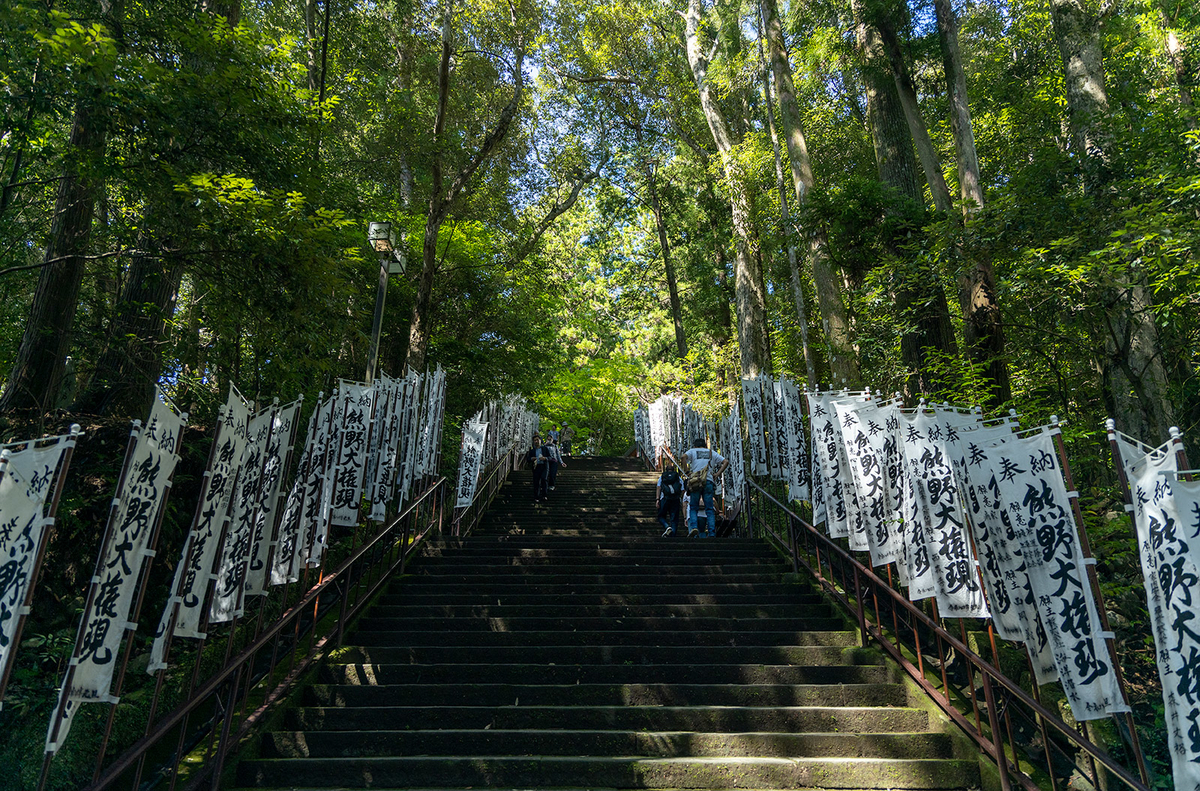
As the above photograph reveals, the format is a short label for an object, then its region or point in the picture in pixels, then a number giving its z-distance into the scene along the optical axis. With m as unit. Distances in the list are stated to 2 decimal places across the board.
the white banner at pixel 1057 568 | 3.69
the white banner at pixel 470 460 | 10.61
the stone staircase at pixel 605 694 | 4.52
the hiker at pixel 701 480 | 10.68
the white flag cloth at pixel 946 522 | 4.95
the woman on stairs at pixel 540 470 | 13.78
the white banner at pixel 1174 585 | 2.95
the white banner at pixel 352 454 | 7.20
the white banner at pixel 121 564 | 3.35
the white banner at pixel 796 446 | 8.66
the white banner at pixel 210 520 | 4.25
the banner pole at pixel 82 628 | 3.05
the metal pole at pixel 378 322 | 8.61
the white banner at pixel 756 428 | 10.36
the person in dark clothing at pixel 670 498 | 10.80
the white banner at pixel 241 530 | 4.79
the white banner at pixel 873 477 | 5.91
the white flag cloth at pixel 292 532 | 5.75
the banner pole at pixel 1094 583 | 3.40
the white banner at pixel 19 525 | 2.98
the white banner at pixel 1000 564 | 4.18
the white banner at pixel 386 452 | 8.13
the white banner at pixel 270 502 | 5.30
